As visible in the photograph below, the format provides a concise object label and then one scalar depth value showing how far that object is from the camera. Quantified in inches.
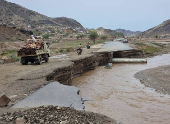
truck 566.9
